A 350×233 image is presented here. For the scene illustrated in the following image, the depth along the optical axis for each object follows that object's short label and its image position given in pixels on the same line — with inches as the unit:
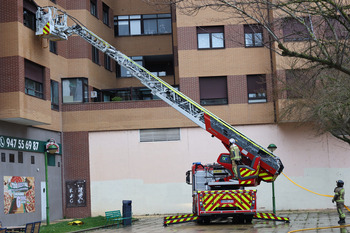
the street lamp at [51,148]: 1005.0
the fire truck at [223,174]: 893.2
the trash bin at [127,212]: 1008.2
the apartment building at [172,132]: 1277.1
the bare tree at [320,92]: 517.9
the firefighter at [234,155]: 898.7
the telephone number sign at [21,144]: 1031.7
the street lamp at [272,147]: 1088.2
